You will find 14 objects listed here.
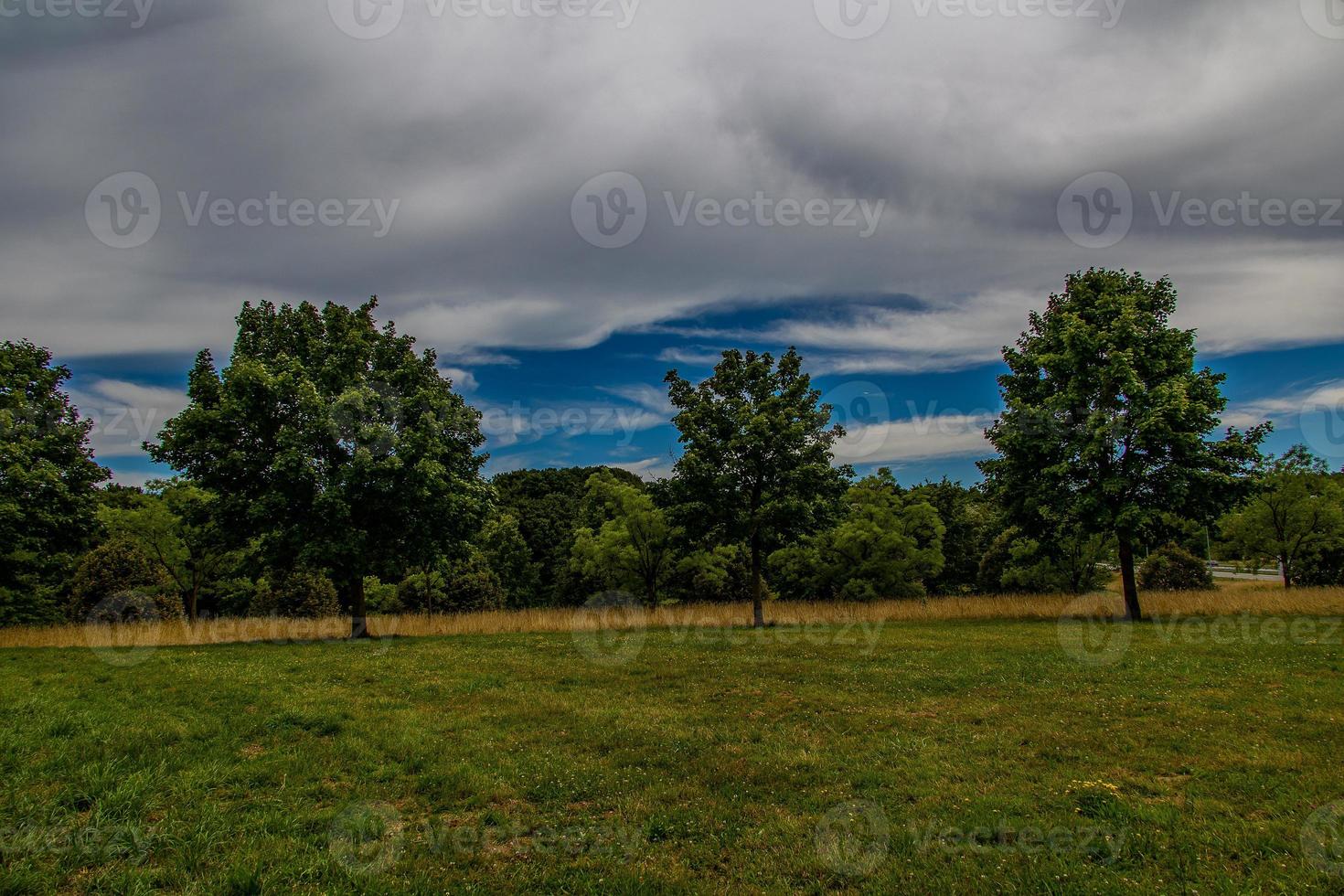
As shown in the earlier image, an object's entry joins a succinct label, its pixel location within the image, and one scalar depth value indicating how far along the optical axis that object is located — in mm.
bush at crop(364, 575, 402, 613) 57781
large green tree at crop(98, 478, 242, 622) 35750
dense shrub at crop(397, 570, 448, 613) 57125
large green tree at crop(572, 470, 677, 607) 38812
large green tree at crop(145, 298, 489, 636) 23281
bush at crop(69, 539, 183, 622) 30969
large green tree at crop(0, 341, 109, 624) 24031
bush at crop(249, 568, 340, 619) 46656
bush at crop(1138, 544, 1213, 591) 42406
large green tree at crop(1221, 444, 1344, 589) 33750
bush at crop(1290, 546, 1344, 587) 39375
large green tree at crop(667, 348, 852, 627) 27922
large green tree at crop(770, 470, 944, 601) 41500
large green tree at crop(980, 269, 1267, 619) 24859
